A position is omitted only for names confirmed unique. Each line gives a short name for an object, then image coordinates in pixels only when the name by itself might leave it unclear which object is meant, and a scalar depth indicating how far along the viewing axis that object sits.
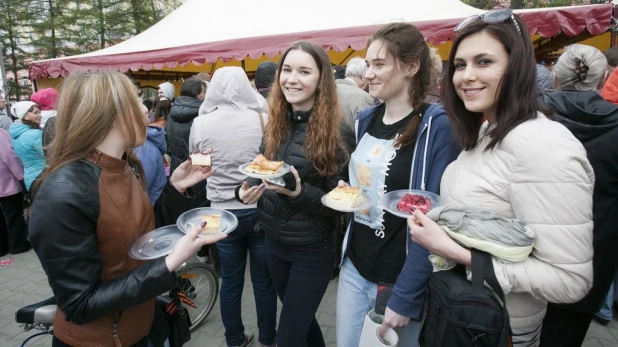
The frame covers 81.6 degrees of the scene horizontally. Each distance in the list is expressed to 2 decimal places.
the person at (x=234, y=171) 2.97
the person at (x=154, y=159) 3.93
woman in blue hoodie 1.78
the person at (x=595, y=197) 2.11
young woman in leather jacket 1.45
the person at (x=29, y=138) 5.28
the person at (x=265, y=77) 4.19
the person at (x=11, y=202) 5.50
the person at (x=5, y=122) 6.12
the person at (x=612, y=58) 4.27
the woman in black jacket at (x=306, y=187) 2.32
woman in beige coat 1.22
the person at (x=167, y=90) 6.55
